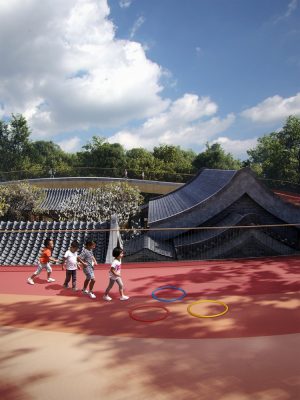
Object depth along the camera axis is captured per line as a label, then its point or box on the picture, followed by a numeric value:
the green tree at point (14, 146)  45.12
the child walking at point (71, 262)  9.01
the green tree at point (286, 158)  36.12
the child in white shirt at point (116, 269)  8.05
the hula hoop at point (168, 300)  8.40
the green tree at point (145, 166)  34.81
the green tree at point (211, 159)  45.58
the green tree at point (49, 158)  35.22
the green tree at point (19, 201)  26.33
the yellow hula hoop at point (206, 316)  7.35
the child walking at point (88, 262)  8.61
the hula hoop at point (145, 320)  7.28
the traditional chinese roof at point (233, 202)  12.75
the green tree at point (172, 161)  37.81
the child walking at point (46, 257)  9.54
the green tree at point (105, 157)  41.62
